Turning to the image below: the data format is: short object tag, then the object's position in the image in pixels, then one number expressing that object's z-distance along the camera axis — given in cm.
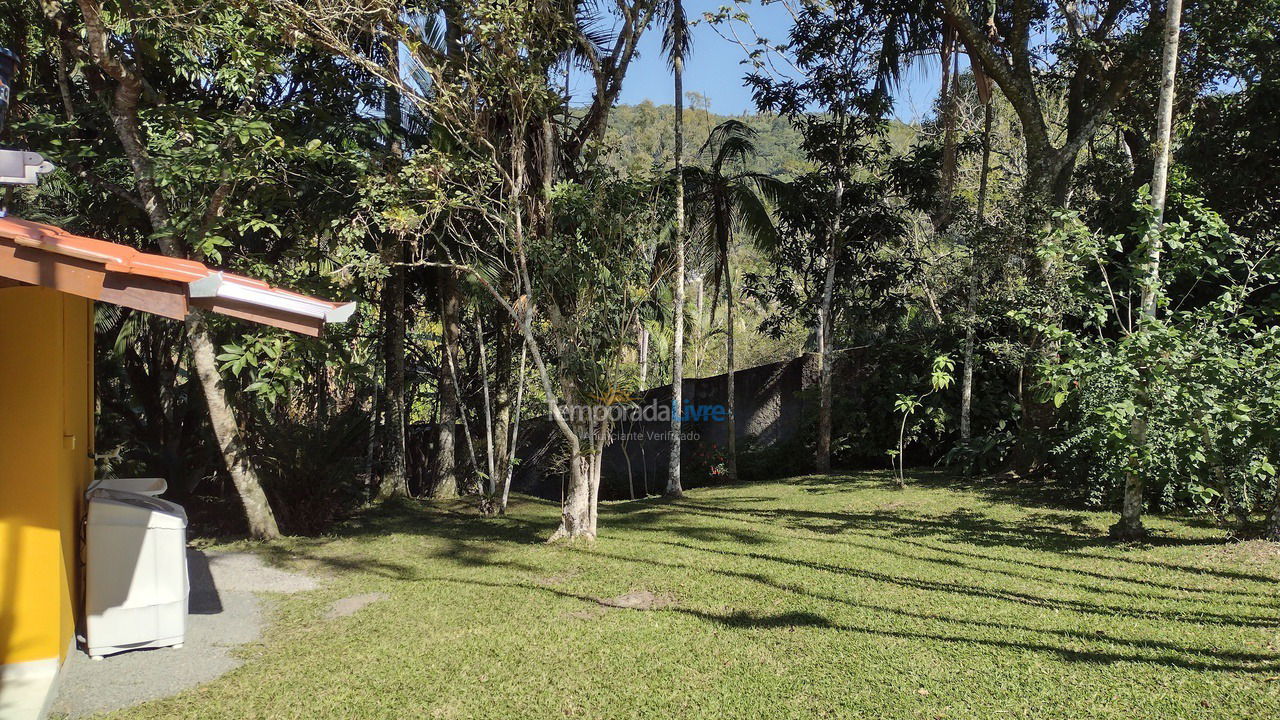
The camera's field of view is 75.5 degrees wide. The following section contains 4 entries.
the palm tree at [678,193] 1262
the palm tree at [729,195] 1404
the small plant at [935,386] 1043
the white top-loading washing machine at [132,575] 517
